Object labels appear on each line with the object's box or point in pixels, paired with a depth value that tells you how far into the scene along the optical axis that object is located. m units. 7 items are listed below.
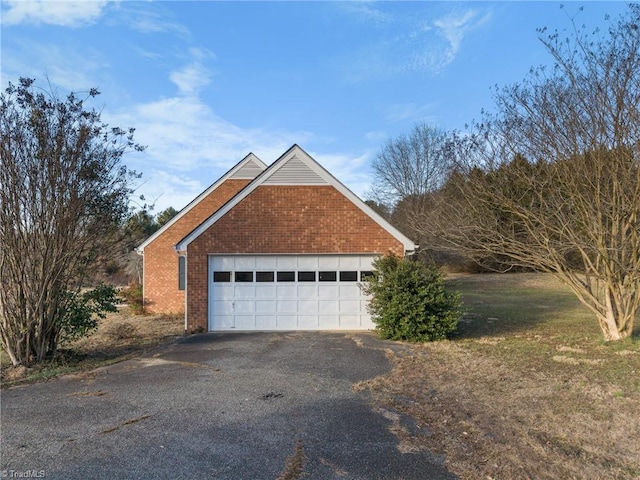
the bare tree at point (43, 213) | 9.27
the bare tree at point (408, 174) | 34.12
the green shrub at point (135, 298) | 19.50
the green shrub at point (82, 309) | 10.29
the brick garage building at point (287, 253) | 13.75
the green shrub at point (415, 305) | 11.91
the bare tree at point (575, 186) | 9.47
